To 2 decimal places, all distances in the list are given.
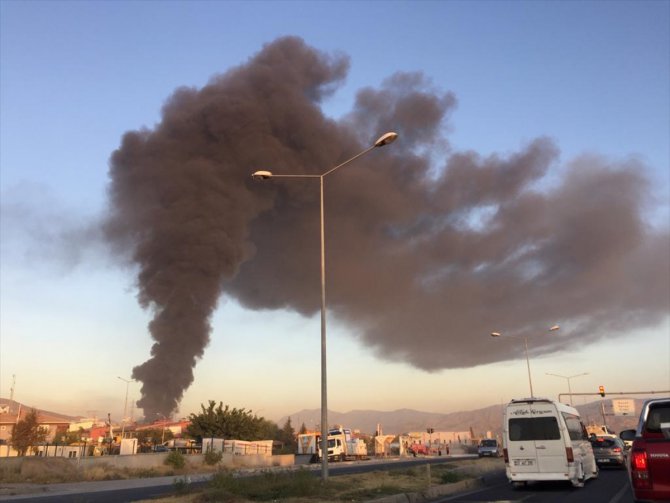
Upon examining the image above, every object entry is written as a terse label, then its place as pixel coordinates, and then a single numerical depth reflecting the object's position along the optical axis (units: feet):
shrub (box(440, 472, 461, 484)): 58.32
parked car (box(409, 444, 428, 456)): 229.66
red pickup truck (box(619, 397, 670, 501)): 17.46
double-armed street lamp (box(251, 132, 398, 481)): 48.24
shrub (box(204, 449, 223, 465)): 124.26
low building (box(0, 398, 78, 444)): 261.85
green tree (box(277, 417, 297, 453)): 308.87
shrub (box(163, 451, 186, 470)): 115.21
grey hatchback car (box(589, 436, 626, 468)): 85.71
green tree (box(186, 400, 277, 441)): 177.27
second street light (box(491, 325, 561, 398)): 134.56
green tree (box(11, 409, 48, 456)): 168.36
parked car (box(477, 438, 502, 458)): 161.68
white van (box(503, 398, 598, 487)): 50.31
